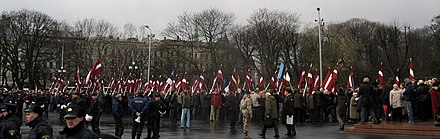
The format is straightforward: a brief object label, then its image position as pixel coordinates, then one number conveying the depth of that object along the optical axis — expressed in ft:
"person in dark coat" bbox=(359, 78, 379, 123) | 57.82
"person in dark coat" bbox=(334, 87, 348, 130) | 65.29
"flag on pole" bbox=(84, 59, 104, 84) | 81.63
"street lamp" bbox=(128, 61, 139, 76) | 174.03
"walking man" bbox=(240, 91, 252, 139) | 54.24
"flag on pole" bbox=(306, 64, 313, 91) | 86.98
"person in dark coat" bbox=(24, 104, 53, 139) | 21.88
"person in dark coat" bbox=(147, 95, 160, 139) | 51.85
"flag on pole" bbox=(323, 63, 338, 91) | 81.05
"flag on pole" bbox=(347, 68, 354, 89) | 89.61
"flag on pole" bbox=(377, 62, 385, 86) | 81.23
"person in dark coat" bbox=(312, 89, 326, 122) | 79.17
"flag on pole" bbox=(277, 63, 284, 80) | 93.56
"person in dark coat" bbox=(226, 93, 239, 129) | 76.18
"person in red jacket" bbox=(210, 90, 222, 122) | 87.51
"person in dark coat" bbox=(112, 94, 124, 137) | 52.90
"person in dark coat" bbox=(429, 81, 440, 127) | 53.42
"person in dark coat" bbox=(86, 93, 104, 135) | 56.54
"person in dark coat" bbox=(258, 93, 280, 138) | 53.62
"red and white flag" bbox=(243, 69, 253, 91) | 101.24
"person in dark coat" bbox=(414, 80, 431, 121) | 58.03
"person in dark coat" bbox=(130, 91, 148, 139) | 51.06
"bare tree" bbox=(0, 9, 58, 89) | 195.83
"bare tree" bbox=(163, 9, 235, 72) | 195.31
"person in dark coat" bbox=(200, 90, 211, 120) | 94.68
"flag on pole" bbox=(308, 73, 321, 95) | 87.32
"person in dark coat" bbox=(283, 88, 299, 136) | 57.06
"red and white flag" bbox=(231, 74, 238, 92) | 101.75
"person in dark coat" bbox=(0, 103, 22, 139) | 26.00
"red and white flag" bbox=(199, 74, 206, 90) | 107.65
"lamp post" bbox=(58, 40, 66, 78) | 193.61
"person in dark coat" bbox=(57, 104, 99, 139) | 17.20
